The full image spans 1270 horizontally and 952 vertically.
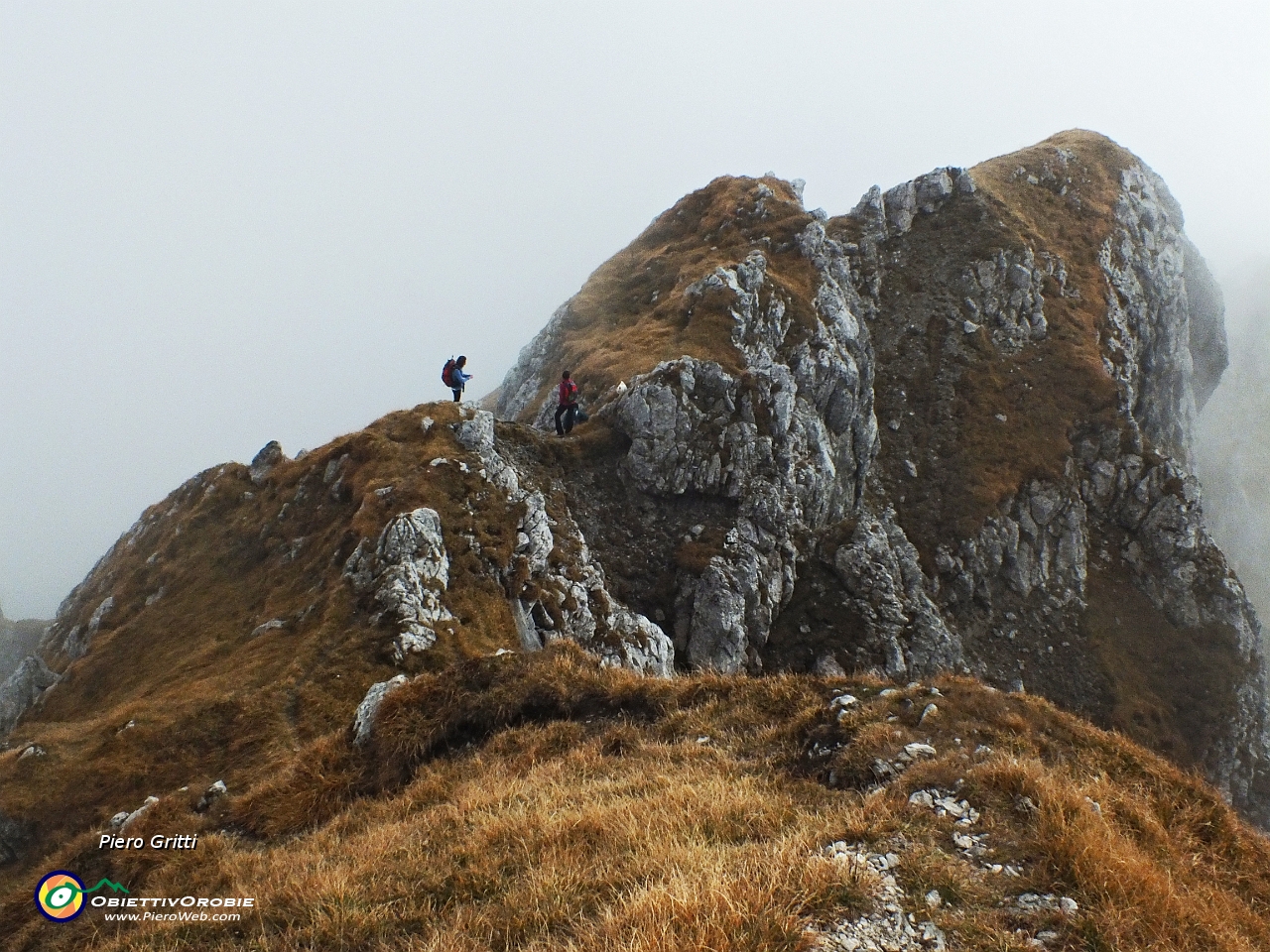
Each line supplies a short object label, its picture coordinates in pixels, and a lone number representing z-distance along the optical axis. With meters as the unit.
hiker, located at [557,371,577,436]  38.78
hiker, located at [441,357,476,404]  37.09
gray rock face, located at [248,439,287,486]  39.62
